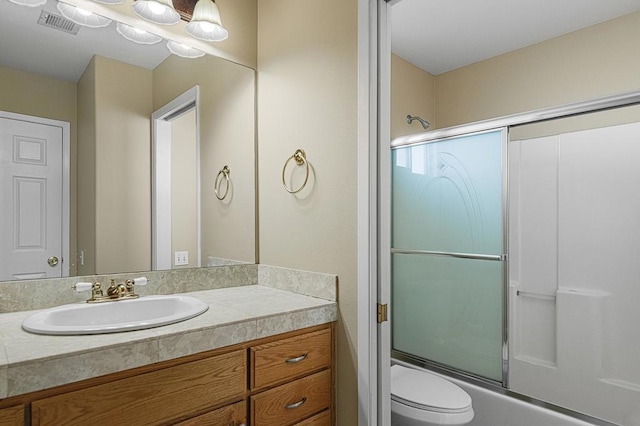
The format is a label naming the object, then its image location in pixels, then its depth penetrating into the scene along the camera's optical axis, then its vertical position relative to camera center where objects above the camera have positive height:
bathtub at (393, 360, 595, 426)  2.09 -1.11
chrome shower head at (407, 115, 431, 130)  2.99 +0.71
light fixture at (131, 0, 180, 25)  1.63 +0.85
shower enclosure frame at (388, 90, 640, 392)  1.92 +0.50
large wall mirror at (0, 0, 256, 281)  1.43 +0.26
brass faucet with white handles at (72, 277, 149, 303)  1.46 -0.30
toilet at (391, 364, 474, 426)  1.84 -0.93
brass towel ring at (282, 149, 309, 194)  1.74 +0.23
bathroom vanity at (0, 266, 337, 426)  0.95 -0.46
